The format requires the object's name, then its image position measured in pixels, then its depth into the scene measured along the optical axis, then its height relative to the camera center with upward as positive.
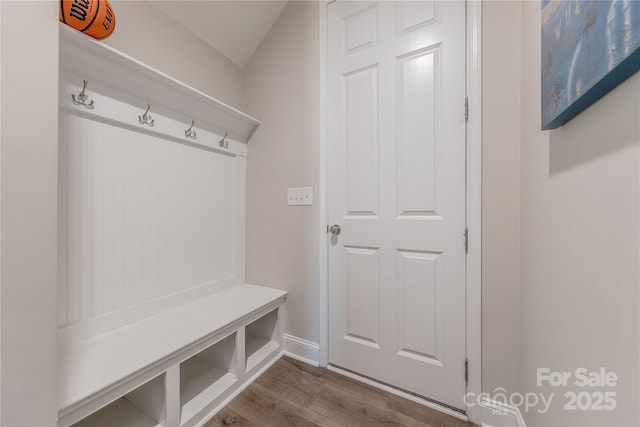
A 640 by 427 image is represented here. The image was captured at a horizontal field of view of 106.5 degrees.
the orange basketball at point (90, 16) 0.91 +0.78
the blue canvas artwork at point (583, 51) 0.41 +0.35
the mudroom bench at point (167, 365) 0.86 -0.63
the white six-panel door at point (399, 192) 1.23 +0.12
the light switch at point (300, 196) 1.64 +0.12
